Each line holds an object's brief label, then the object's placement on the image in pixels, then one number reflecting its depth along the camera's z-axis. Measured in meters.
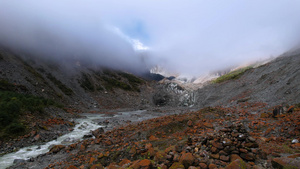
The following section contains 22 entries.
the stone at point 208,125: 12.45
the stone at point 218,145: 6.17
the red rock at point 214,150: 6.04
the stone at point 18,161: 10.80
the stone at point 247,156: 5.43
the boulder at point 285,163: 4.26
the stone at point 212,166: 5.00
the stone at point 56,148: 12.32
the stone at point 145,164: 5.59
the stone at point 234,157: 5.47
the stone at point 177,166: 5.24
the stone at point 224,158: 5.48
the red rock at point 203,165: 5.12
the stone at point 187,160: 5.42
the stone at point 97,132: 17.58
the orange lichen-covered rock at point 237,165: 4.60
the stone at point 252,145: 6.14
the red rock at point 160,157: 6.27
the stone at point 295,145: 6.40
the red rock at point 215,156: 5.72
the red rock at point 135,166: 5.70
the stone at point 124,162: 7.22
